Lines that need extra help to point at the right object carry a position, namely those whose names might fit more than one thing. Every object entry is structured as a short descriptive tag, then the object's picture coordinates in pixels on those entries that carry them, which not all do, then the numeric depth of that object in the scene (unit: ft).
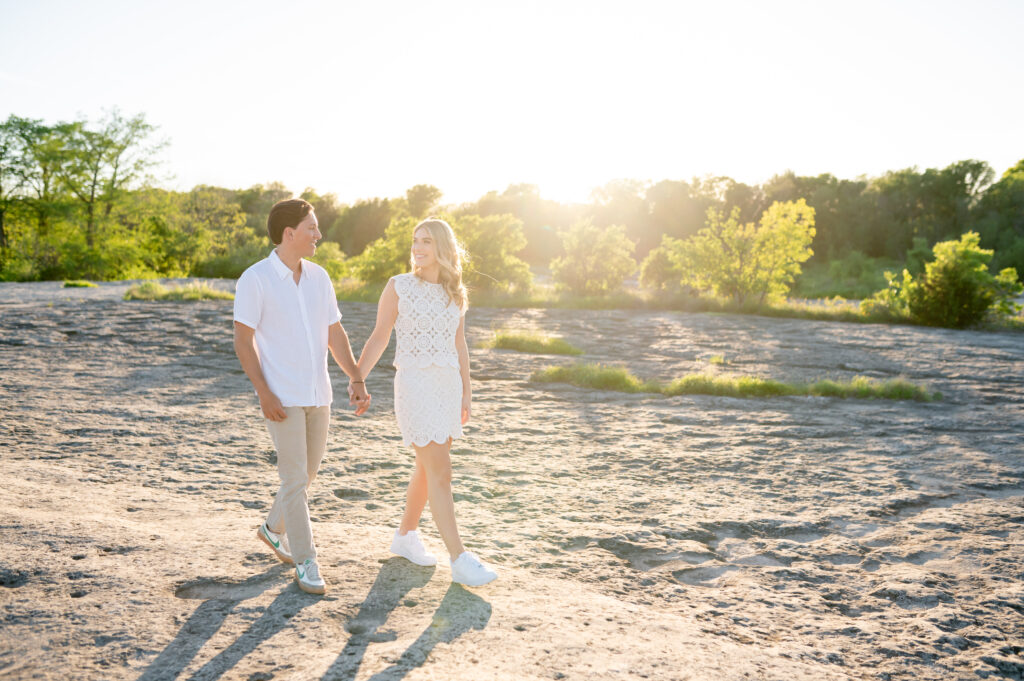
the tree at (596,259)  73.46
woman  10.47
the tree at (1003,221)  117.80
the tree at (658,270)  88.12
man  9.73
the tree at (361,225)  142.51
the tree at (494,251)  70.13
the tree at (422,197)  134.51
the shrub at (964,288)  55.11
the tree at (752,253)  63.31
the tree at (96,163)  103.30
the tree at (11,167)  102.27
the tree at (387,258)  69.05
